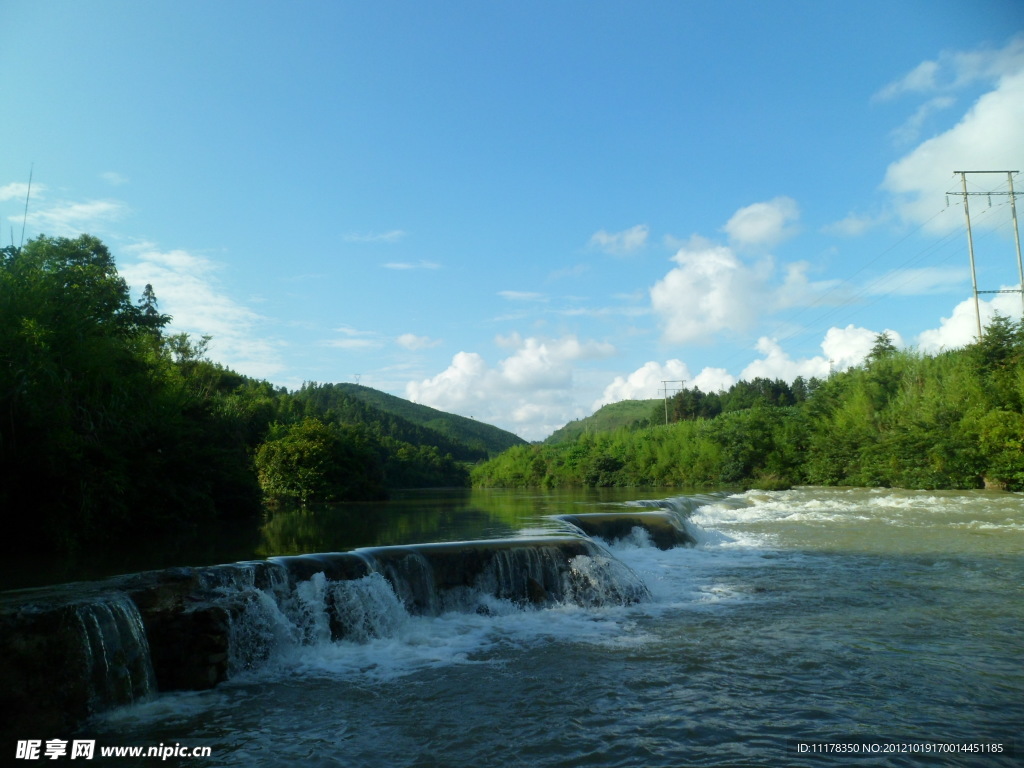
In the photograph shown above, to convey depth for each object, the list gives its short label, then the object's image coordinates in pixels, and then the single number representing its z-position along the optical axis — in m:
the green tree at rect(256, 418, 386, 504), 39.22
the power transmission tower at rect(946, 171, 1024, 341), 35.82
